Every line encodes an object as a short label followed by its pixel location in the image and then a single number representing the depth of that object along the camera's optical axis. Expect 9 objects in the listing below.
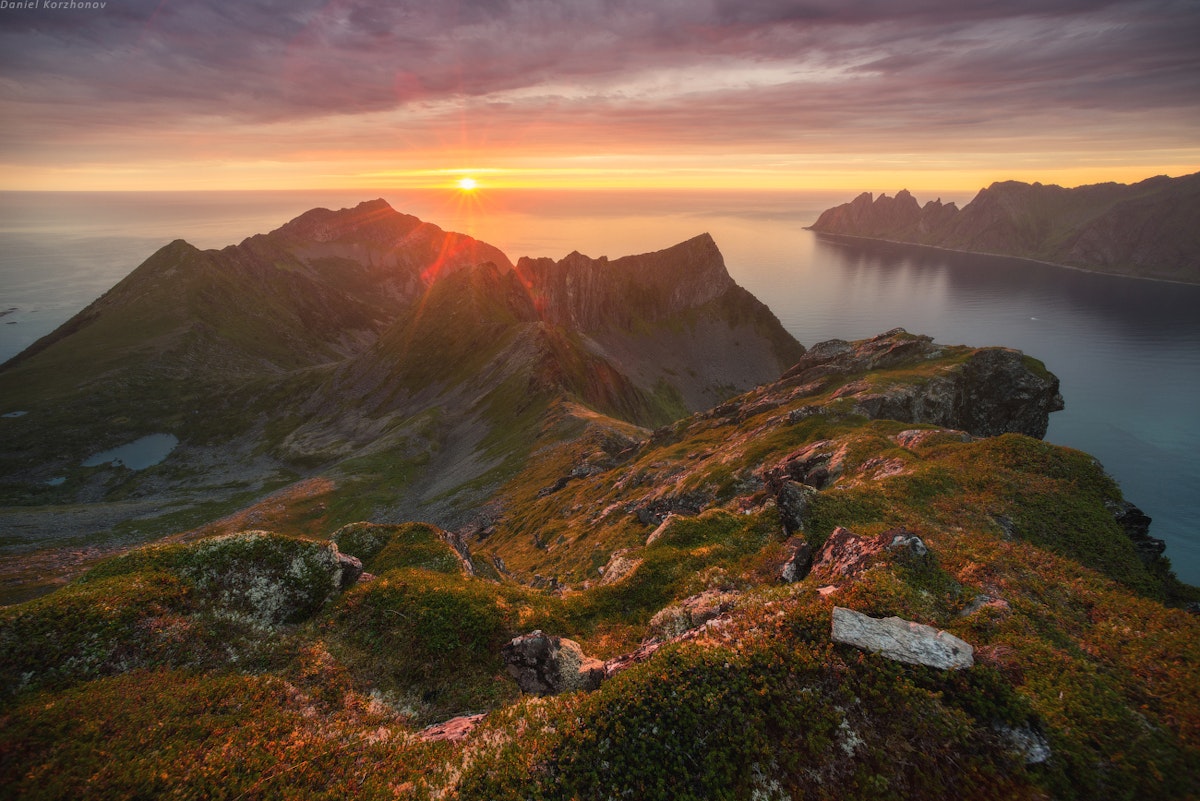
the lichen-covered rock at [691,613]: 21.59
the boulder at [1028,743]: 12.77
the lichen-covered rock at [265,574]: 22.69
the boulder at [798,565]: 23.72
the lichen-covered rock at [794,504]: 28.19
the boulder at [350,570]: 26.34
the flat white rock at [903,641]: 14.81
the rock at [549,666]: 19.52
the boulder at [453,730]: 17.08
